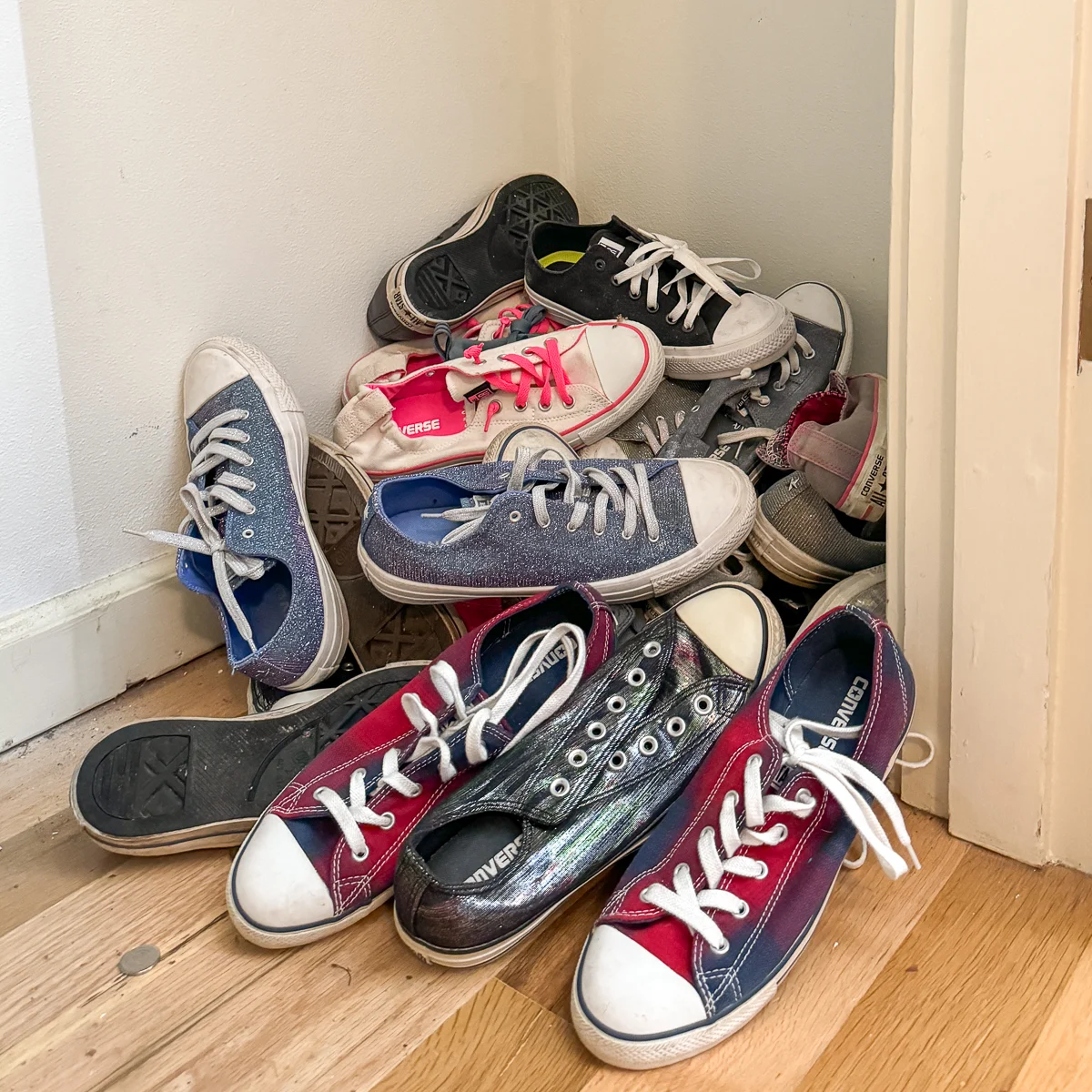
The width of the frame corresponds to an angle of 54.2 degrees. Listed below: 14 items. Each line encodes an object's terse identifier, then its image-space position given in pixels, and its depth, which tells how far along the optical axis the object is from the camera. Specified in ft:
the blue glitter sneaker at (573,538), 3.34
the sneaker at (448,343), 4.20
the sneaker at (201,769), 3.02
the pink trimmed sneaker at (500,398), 3.94
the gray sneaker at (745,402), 3.98
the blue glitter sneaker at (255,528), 3.55
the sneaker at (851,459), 3.40
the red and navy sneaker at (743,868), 2.36
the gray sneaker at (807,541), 3.49
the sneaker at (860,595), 3.26
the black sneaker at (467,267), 4.29
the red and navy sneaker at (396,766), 2.73
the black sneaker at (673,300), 3.93
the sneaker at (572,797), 2.58
